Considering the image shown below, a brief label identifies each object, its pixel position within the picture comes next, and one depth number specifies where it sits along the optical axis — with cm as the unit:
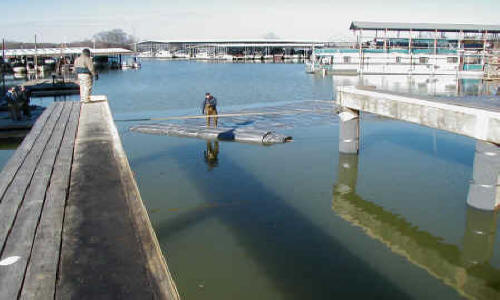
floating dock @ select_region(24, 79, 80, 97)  4188
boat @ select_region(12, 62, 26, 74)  7900
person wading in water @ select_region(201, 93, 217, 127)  2073
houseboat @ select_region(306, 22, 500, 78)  7125
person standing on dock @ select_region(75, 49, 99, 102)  1388
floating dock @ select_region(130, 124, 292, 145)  1798
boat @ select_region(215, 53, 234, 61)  16212
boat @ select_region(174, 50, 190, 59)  19275
